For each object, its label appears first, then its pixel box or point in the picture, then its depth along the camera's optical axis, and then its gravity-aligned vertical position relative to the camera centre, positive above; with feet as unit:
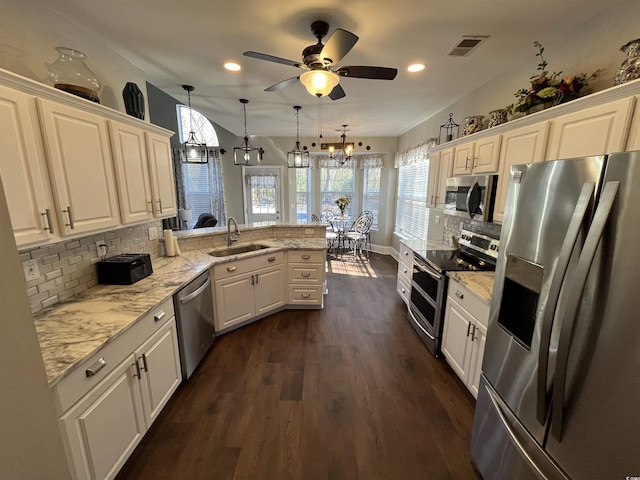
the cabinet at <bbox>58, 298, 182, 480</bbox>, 3.90 -3.78
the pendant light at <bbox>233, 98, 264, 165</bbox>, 12.34 +2.13
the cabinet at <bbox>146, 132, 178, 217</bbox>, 7.29 +0.42
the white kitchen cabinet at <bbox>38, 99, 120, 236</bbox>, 4.60 +0.41
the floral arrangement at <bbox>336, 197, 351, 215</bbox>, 21.31 -0.98
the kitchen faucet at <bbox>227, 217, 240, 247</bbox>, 10.68 -1.89
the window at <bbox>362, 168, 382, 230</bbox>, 21.38 -0.01
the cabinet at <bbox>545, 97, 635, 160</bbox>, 4.31 +1.11
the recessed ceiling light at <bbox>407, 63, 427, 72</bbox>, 8.34 +3.95
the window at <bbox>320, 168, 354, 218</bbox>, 22.00 +0.39
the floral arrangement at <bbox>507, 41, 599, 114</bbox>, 5.79 +2.27
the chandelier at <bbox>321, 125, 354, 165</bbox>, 16.30 +2.76
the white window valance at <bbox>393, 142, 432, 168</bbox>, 14.55 +2.20
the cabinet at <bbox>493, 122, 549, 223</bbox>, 5.82 +1.01
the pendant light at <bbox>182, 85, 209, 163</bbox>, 11.66 +1.64
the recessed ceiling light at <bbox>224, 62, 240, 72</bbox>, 8.46 +3.98
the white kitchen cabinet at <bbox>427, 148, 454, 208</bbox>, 9.71 +0.63
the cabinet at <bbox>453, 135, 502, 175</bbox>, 7.29 +1.06
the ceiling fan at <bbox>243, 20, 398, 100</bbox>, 5.79 +2.95
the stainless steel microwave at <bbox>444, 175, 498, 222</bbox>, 7.41 -0.14
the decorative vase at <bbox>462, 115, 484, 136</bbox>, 8.80 +2.23
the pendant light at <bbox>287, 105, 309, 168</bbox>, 13.65 +1.64
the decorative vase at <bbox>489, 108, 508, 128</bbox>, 7.69 +2.15
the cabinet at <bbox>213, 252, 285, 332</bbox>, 9.11 -3.65
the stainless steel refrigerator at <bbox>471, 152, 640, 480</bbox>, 2.65 -1.55
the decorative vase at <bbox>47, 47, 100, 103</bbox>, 5.25 +2.32
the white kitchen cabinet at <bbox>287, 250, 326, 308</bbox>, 11.08 -3.64
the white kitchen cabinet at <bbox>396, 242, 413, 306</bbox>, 10.78 -3.48
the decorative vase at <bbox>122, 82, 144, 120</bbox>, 7.06 +2.38
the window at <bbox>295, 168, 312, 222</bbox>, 21.71 -0.38
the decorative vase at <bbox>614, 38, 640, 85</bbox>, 4.40 +2.16
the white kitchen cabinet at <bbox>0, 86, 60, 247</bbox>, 3.91 +0.28
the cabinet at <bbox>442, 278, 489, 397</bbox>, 6.14 -3.59
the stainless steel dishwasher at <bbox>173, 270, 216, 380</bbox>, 6.82 -3.68
